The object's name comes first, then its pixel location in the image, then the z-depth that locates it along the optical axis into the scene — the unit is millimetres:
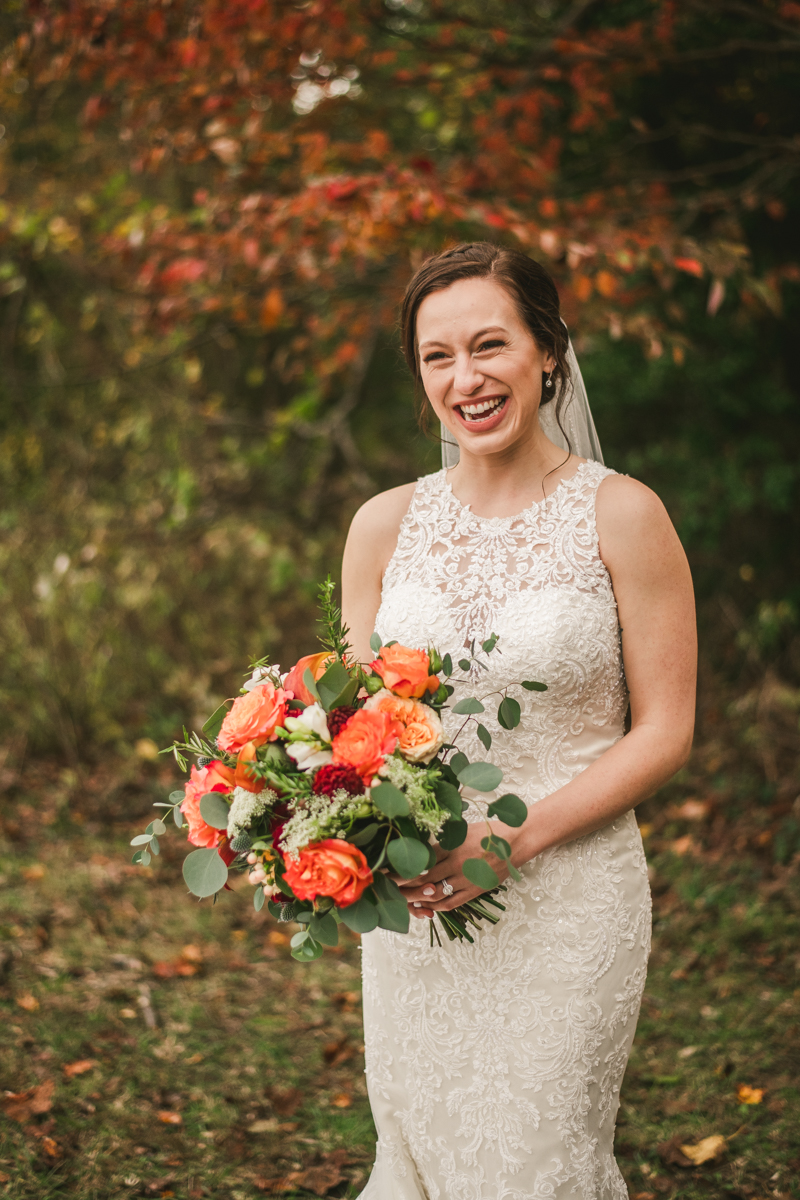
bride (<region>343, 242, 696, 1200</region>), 2154
